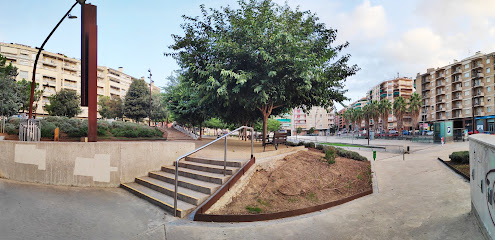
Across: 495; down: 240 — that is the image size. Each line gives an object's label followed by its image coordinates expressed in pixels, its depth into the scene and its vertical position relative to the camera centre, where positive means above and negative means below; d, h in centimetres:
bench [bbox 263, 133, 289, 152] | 954 -57
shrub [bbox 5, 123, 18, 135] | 1355 -17
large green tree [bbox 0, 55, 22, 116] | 2170 +300
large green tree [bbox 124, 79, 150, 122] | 4466 +449
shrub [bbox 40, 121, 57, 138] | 1253 -13
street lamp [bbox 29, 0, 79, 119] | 960 +437
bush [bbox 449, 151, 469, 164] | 1061 -157
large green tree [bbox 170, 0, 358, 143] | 1048 +315
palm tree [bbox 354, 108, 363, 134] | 8676 +291
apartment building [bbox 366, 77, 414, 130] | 10194 +1436
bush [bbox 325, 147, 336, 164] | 923 -129
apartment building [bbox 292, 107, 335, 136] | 12375 +134
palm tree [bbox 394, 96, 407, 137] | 5862 +351
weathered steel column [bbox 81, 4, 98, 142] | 894 +247
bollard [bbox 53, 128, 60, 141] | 1132 -40
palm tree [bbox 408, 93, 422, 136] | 5719 +416
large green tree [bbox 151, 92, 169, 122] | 4755 +349
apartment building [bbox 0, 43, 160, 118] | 5119 +1386
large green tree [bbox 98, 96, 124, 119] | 5038 +373
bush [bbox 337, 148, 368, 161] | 1209 -159
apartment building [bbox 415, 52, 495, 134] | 5247 +730
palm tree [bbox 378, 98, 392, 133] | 6662 +404
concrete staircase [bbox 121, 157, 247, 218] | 531 -151
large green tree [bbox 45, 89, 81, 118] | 3472 +322
